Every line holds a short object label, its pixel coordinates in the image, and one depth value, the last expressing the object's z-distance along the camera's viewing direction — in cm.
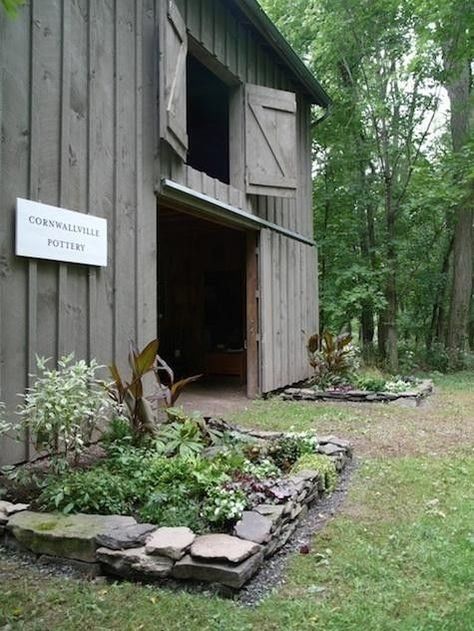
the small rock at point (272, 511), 266
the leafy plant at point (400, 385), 748
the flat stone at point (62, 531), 242
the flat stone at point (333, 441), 417
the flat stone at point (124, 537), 237
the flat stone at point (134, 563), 227
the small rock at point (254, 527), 247
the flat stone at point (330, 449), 396
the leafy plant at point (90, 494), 273
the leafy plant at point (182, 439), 343
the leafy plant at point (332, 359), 801
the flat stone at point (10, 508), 268
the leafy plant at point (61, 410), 305
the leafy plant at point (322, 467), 351
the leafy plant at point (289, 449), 371
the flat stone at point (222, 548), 225
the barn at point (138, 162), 363
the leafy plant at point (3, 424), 306
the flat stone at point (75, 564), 237
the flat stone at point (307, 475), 326
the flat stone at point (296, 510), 290
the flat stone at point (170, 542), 229
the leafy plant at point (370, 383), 750
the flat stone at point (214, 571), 220
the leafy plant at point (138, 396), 354
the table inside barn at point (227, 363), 966
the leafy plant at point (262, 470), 324
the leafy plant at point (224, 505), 261
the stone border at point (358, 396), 708
